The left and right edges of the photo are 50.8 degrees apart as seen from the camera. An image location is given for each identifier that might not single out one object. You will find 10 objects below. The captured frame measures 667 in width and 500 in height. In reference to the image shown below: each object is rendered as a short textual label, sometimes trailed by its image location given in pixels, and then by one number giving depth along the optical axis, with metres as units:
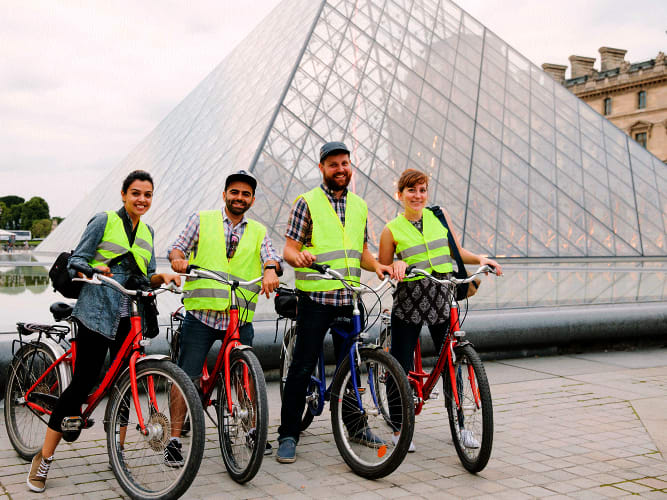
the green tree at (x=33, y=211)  112.19
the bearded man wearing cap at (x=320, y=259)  3.69
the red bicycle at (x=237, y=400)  3.14
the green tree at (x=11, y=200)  140.50
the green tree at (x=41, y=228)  94.75
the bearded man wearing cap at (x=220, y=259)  3.59
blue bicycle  3.26
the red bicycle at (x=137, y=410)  2.88
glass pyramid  17.95
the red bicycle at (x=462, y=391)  3.33
